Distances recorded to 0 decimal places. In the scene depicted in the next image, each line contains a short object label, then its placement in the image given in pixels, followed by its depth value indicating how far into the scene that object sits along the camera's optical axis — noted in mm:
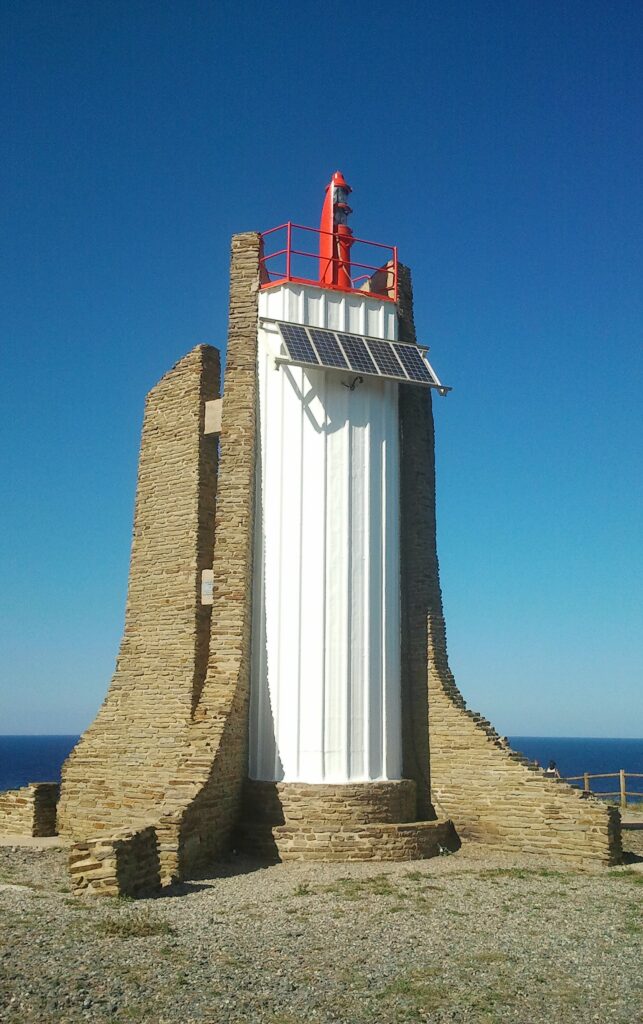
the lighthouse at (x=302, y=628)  16141
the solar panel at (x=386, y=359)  18125
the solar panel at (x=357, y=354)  17797
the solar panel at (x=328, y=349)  17500
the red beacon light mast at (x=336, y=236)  19781
